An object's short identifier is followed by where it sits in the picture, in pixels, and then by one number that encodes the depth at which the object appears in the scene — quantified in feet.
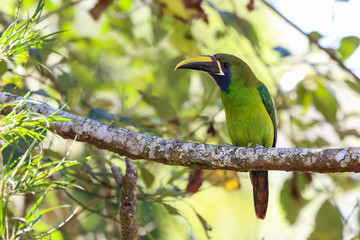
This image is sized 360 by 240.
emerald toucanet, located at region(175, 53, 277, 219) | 23.50
